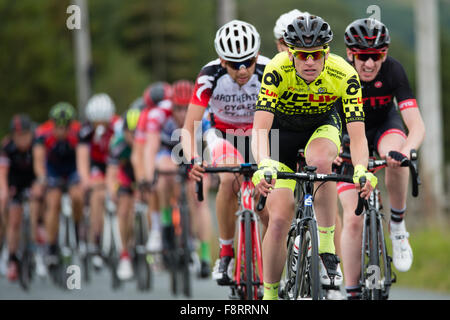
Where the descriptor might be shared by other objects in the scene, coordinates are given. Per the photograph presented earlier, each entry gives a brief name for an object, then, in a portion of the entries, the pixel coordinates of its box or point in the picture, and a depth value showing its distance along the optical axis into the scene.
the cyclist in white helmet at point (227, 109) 16.25
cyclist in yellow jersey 13.59
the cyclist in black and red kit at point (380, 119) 15.85
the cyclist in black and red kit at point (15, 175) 28.62
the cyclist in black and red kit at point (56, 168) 28.78
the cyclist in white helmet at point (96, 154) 28.23
